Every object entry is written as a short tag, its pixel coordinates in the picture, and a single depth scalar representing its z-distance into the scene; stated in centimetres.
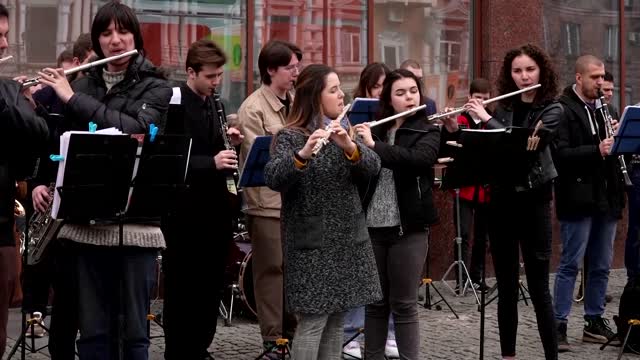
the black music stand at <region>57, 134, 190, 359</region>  496
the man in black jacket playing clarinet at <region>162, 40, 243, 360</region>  684
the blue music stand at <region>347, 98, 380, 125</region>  725
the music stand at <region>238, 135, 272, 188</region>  641
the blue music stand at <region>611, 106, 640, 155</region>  733
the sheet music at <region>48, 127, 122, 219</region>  492
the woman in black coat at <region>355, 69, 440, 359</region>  657
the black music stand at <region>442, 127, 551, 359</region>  660
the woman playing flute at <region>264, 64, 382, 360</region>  580
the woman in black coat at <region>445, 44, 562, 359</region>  692
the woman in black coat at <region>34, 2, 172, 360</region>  529
